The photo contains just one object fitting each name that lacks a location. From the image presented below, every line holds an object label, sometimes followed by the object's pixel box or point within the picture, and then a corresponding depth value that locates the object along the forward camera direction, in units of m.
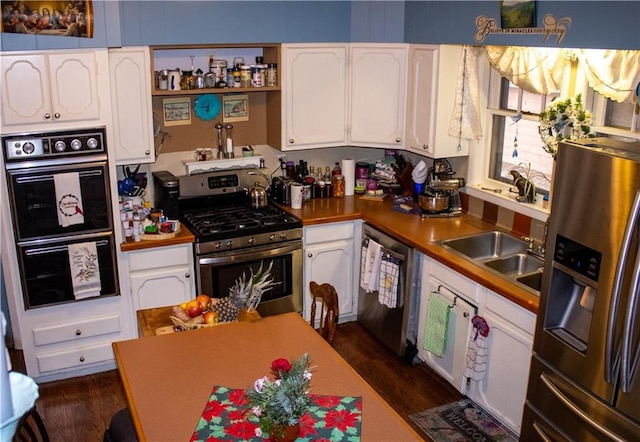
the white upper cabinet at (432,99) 4.32
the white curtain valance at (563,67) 3.21
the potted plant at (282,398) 1.89
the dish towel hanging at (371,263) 4.39
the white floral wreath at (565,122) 3.58
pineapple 2.83
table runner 2.08
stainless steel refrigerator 2.45
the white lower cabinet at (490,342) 3.39
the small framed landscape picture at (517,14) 3.40
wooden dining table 2.15
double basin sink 3.67
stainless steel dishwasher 4.18
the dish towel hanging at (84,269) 3.94
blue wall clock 4.66
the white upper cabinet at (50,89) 3.58
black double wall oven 3.69
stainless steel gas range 4.26
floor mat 3.62
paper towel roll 5.00
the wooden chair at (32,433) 2.31
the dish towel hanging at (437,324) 3.93
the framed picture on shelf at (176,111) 4.57
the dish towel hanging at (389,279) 4.24
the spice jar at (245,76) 4.59
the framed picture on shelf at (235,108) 4.79
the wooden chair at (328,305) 2.85
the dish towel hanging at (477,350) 3.58
